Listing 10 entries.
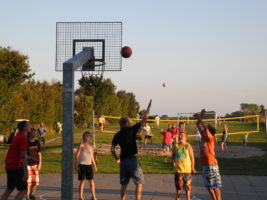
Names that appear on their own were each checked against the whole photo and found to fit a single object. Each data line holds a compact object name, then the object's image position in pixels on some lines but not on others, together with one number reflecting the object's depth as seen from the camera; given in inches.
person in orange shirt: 357.5
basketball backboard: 367.9
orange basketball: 371.9
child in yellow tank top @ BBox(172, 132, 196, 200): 397.4
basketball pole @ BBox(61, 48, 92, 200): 294.7
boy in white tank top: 417.8
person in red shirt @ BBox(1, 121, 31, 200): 340.2
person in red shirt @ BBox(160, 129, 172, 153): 899.4
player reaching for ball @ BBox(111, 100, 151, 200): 337.1
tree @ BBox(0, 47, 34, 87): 1296.8
